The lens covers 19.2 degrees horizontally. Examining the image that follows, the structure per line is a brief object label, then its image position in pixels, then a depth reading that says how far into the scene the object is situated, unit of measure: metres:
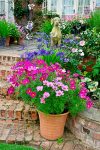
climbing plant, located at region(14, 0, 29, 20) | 10.42
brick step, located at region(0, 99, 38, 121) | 3.92
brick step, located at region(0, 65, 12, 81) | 5.09
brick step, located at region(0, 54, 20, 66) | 5.61
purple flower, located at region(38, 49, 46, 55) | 4.30
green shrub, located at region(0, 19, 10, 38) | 6.88
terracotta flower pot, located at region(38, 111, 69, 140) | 3.53
